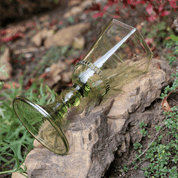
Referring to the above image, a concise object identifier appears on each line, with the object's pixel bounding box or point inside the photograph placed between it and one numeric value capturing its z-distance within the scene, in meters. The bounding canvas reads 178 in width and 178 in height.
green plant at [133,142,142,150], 1.56
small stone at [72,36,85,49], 3.59
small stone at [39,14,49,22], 4.65
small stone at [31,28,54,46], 4.04
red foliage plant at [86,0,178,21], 2.08
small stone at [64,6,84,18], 4.28
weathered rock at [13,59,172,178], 1.40
